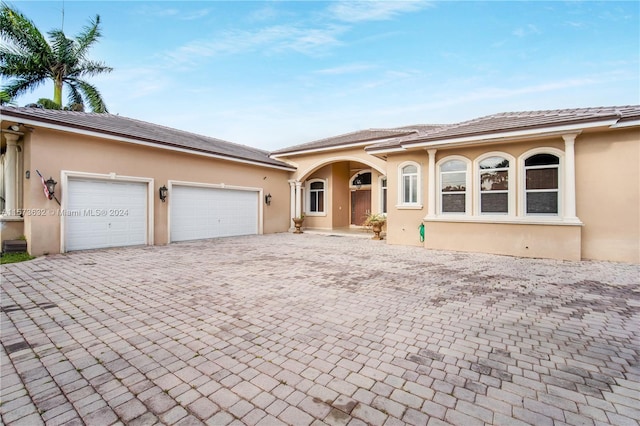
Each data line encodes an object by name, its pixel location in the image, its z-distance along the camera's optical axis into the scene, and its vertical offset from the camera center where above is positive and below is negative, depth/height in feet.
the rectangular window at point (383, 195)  50.42 +2.68
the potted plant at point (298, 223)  51.24 -2.14
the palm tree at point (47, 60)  50.80 +28.93
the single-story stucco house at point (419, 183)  26.07 +2.93
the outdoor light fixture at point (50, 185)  27.04 +2.51
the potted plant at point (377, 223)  42.27 -1.81
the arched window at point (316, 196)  57.00 +2.91
